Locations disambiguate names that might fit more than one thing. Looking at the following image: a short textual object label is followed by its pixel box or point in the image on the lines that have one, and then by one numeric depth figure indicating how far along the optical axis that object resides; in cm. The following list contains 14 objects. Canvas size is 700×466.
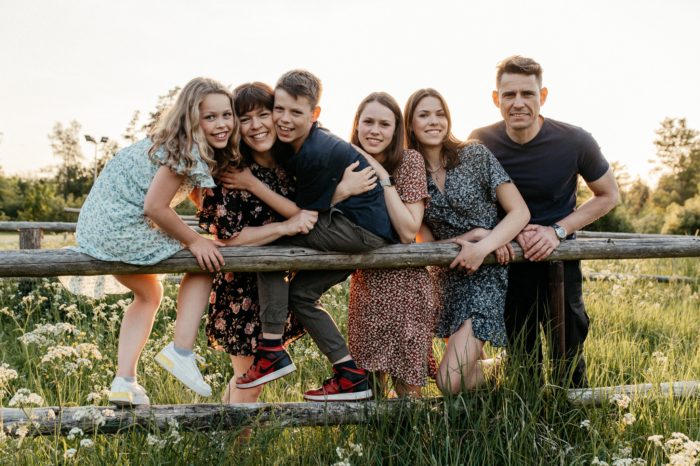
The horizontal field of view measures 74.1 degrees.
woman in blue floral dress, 294
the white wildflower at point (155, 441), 225
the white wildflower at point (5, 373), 249
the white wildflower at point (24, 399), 212
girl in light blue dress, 247
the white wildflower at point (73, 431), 229
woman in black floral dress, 272
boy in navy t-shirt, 269
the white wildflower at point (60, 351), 258
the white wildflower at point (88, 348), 275
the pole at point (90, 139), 4162
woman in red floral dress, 284
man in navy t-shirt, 321
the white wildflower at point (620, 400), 263
